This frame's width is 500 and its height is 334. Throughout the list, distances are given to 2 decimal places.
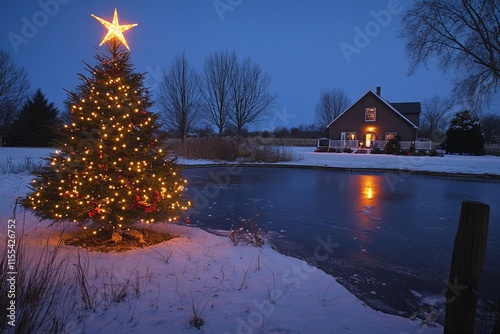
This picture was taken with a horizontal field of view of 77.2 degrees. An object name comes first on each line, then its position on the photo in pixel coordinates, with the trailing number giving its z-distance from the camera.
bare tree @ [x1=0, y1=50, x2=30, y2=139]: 26.92
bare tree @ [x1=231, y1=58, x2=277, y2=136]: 37.91
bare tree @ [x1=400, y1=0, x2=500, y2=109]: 21.72
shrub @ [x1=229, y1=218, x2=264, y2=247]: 5.76
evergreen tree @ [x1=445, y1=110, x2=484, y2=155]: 36.12
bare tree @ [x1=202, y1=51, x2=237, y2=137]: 37.59
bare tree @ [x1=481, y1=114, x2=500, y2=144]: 58.91
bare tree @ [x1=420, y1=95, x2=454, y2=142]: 59.66
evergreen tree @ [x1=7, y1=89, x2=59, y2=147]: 36.06
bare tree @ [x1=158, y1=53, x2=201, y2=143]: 35.81
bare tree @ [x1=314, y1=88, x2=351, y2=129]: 57.91
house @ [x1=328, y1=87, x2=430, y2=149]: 36.66
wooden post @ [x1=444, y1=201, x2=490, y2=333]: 2.34
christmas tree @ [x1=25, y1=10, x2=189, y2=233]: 4.96
